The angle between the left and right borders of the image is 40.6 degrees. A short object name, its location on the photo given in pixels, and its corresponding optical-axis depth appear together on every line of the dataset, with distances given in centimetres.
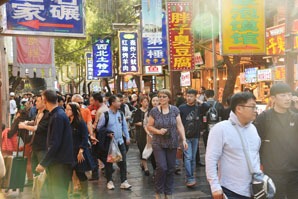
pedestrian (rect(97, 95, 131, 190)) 758
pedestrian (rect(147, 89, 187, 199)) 630
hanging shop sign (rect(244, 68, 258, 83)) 1702
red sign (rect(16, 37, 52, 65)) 1459
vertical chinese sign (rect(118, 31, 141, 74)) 2005
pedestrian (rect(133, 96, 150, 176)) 919
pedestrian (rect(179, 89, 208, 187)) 761
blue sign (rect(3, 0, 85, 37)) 735
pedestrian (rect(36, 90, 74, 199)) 512
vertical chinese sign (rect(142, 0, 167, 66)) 1501
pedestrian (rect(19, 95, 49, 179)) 630
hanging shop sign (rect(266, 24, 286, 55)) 1335
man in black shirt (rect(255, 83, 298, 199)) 436
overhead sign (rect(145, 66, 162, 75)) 1912
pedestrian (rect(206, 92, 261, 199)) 361
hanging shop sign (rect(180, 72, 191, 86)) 2134
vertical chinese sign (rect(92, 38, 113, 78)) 2103
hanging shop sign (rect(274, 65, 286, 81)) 1284
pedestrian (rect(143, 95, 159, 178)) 835
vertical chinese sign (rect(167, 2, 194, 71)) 1378
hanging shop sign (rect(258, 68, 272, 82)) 1540
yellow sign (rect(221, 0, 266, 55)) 1088
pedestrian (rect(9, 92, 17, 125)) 1896
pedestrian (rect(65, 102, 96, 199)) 642
